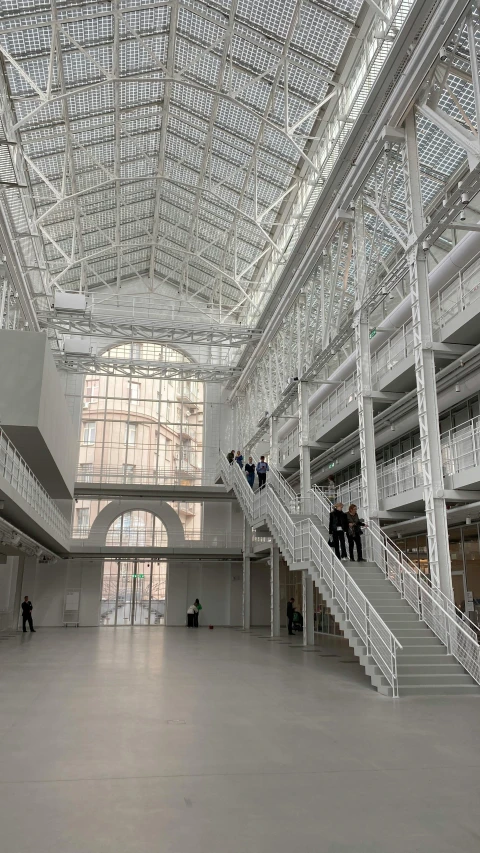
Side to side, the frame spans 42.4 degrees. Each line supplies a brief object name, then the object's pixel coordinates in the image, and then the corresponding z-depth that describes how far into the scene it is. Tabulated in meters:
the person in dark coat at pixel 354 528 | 17.11
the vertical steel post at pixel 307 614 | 22.77
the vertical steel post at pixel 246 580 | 32.44
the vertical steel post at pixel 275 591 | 26.94
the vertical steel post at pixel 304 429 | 26.39
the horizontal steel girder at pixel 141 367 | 36.88
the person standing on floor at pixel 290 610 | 29.93
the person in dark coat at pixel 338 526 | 16.86
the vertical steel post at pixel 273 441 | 31.58
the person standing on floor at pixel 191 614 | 36.14
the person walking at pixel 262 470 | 26.86
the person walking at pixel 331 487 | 31.45
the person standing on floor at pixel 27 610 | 29.47
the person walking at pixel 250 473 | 30.08
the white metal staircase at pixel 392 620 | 12.54
